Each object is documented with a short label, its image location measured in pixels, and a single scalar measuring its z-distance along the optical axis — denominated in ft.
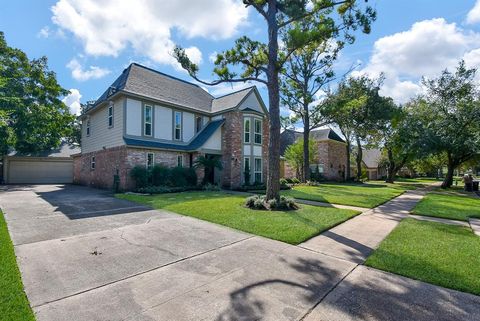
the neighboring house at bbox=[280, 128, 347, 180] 104.68
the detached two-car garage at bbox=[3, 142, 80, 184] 78.28
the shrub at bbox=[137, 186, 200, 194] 45.52
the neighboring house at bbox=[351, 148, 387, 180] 153.79
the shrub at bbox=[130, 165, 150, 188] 48.19
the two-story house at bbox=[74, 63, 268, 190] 50.85
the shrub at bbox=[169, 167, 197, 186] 52.85
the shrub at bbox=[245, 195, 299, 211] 31.22
